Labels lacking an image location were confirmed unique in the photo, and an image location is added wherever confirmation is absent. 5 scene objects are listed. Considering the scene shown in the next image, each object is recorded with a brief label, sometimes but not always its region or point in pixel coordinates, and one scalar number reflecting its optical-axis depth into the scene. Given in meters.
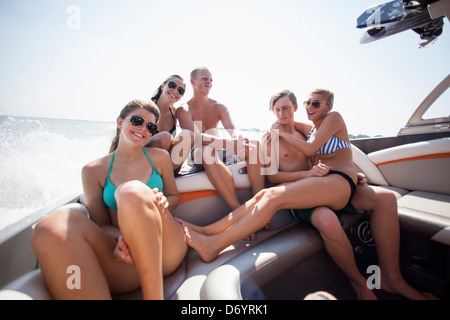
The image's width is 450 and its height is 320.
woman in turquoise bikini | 0.78
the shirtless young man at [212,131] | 1.74
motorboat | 0.92
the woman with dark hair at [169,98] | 2.31
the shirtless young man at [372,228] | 1.24
